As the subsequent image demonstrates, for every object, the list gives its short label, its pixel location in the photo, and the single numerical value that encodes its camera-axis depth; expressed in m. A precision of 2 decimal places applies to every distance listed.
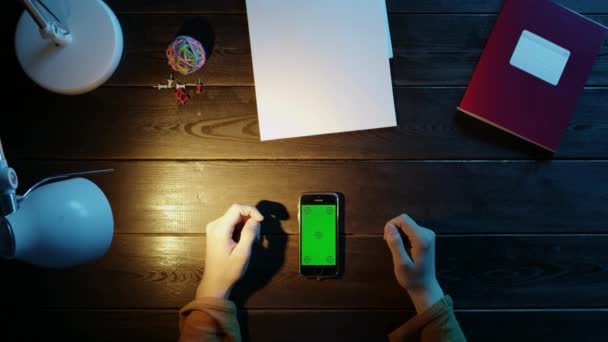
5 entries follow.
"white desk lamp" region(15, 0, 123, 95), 0.73
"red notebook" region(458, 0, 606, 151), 0.83
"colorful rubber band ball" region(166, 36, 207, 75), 0.77
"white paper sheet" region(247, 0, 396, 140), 0.83
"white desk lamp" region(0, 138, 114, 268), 0.50
